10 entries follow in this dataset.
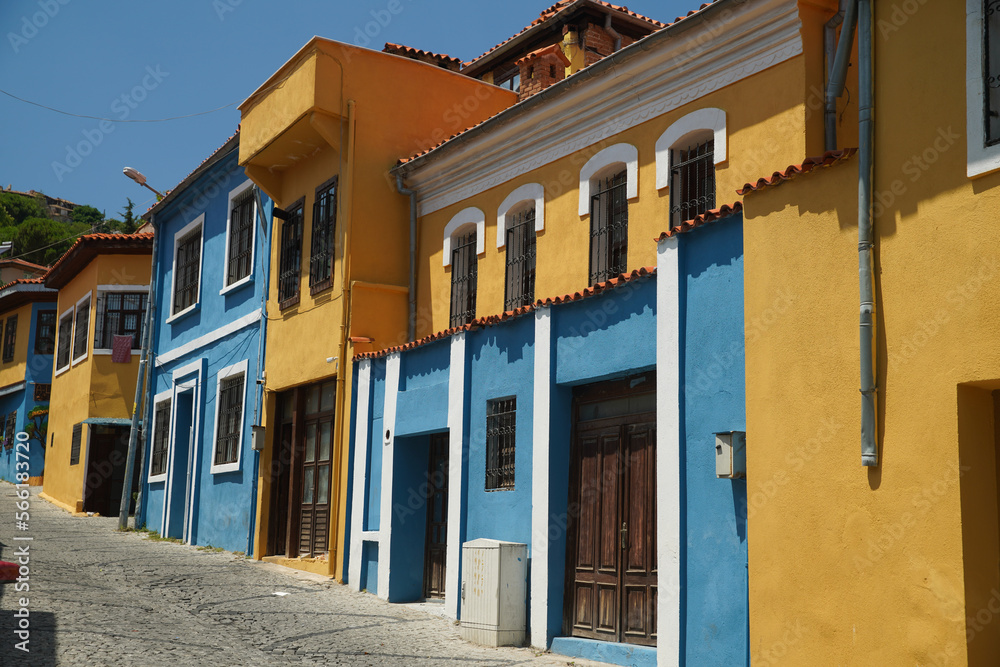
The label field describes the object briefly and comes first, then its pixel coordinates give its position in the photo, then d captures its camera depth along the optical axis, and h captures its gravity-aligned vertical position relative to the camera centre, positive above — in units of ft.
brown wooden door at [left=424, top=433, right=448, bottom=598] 42.39 -1.51
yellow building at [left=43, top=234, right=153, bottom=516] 81.46 +8.32
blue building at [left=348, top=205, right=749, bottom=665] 26.37 +0.98
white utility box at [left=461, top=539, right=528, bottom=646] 32.76 -3.57
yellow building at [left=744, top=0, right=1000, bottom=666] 19.75 +2.28
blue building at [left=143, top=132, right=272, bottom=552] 57.77 +7.49
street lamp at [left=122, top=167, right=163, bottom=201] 76.18 +22.11
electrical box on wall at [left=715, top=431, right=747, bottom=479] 25.13 +0.89
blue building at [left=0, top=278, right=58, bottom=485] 105.19 +10.96
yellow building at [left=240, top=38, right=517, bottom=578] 48.55 +11.70
